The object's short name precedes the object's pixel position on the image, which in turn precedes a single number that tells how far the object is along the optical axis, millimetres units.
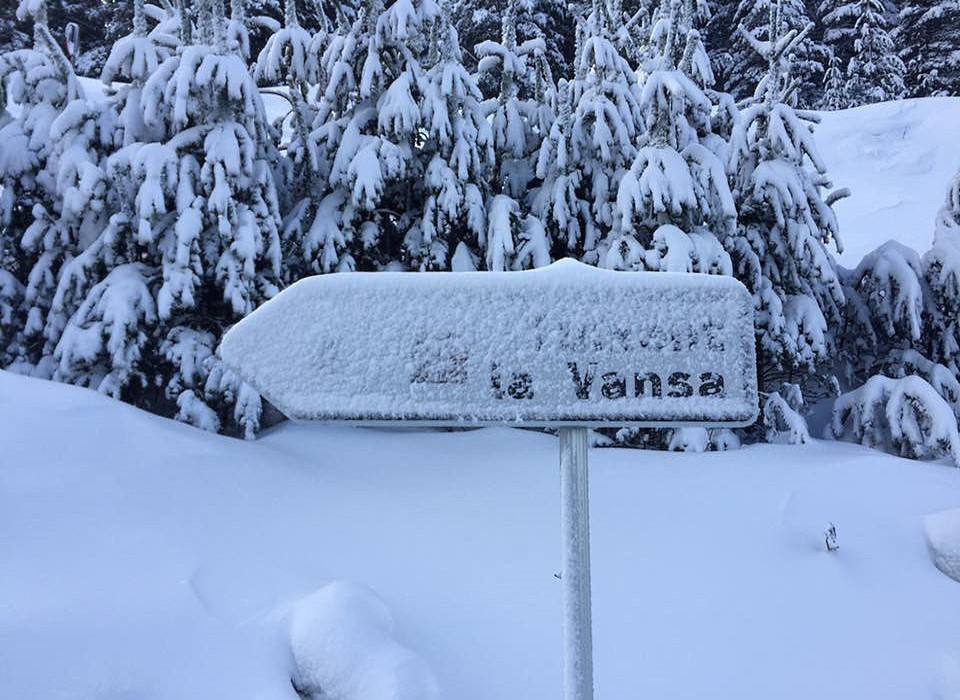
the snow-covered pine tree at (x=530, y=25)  21609
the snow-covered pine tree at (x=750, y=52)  27189
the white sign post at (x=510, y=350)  1578
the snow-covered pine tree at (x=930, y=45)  29031
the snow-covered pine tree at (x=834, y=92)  29453
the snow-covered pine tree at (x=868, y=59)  29186
